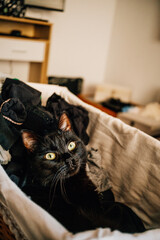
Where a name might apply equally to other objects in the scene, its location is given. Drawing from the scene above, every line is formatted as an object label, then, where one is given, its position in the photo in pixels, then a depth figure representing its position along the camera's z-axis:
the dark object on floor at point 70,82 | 2.55
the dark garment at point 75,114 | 1.01
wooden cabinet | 2.01
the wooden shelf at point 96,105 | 2.31
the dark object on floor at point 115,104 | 2.29
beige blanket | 0.47
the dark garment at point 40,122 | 0.86
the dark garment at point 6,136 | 0.80
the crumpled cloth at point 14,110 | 0.87
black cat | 0.72
